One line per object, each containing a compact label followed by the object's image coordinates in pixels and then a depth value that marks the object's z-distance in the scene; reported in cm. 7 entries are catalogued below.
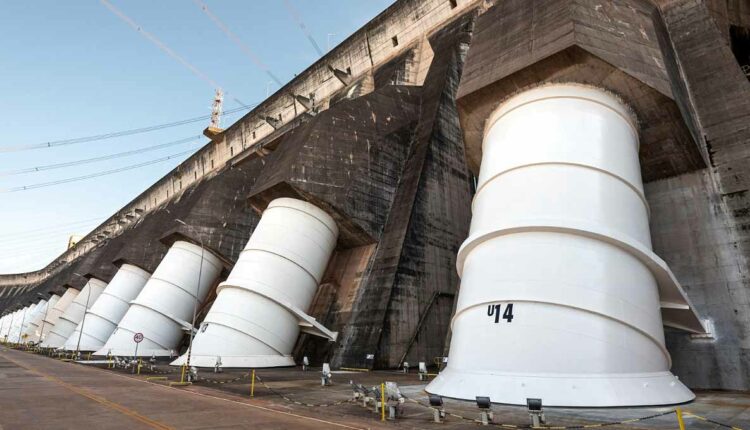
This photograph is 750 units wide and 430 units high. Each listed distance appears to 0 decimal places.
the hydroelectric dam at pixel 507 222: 891
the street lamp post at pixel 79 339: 3039
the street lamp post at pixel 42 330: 5006
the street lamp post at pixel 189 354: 1682
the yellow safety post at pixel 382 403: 775
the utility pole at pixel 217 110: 5506
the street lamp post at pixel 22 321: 6132
